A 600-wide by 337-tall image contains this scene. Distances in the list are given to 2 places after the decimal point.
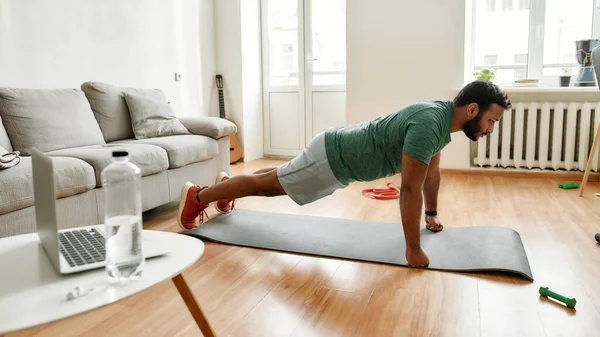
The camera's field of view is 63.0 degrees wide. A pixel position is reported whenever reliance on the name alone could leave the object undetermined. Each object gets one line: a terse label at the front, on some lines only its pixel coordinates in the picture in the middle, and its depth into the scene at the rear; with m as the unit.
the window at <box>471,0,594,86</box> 4.13
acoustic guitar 4.95
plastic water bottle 0.84
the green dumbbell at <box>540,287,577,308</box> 1.60
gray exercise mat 2.02
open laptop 0.86
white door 4.95
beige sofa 2.04
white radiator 3.91
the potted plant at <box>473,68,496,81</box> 4.08
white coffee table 0.71
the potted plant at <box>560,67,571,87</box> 4.03
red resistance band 3.35
